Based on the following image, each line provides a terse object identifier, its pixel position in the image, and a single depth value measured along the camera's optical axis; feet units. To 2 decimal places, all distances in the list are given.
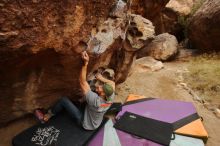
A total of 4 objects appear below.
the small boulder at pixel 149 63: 26.86
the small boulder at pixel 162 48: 30.63
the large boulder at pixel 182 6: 41.19
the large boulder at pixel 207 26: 29.43
